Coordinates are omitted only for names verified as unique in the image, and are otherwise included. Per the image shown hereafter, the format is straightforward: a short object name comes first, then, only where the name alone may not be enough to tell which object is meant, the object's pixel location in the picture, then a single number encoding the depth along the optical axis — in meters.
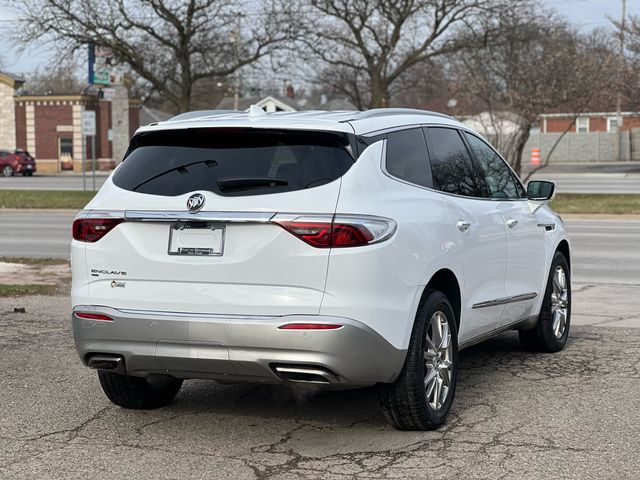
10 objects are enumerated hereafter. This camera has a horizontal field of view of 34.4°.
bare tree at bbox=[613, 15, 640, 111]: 49.16
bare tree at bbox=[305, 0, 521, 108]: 39.91
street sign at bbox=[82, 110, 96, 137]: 33.56
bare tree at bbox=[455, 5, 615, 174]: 28.75
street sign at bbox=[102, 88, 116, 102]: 48.64
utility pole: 47.62
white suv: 4.96
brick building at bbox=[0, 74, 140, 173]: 64.38
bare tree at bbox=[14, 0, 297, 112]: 38.97
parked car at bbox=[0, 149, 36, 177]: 56.34
